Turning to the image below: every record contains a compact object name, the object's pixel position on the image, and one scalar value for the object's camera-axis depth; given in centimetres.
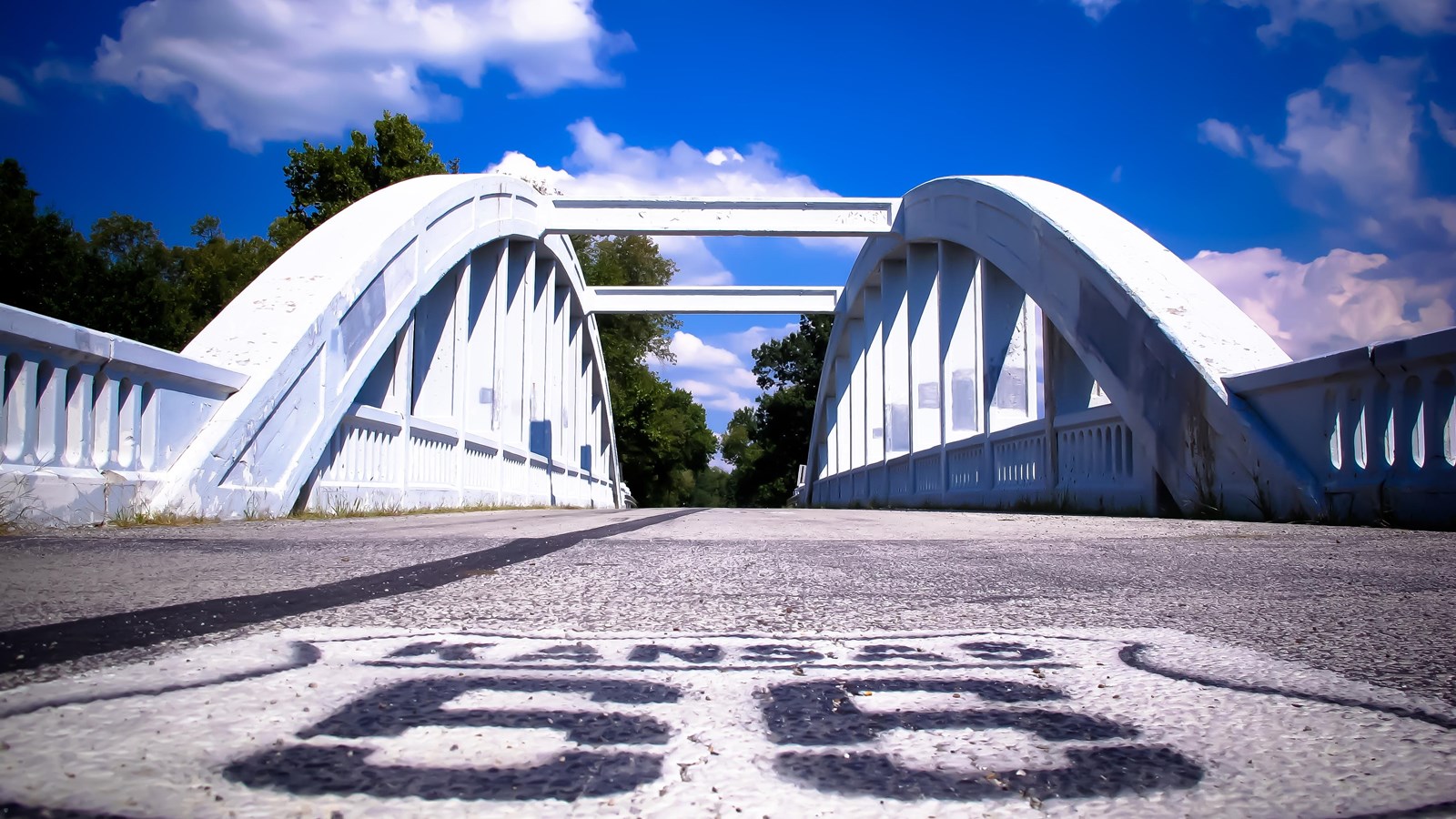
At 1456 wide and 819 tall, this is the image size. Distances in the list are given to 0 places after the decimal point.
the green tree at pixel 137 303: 2581
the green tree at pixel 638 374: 4325
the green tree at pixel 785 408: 5481
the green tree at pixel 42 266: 2495
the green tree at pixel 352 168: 2620
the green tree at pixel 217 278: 3042
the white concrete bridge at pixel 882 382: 526
